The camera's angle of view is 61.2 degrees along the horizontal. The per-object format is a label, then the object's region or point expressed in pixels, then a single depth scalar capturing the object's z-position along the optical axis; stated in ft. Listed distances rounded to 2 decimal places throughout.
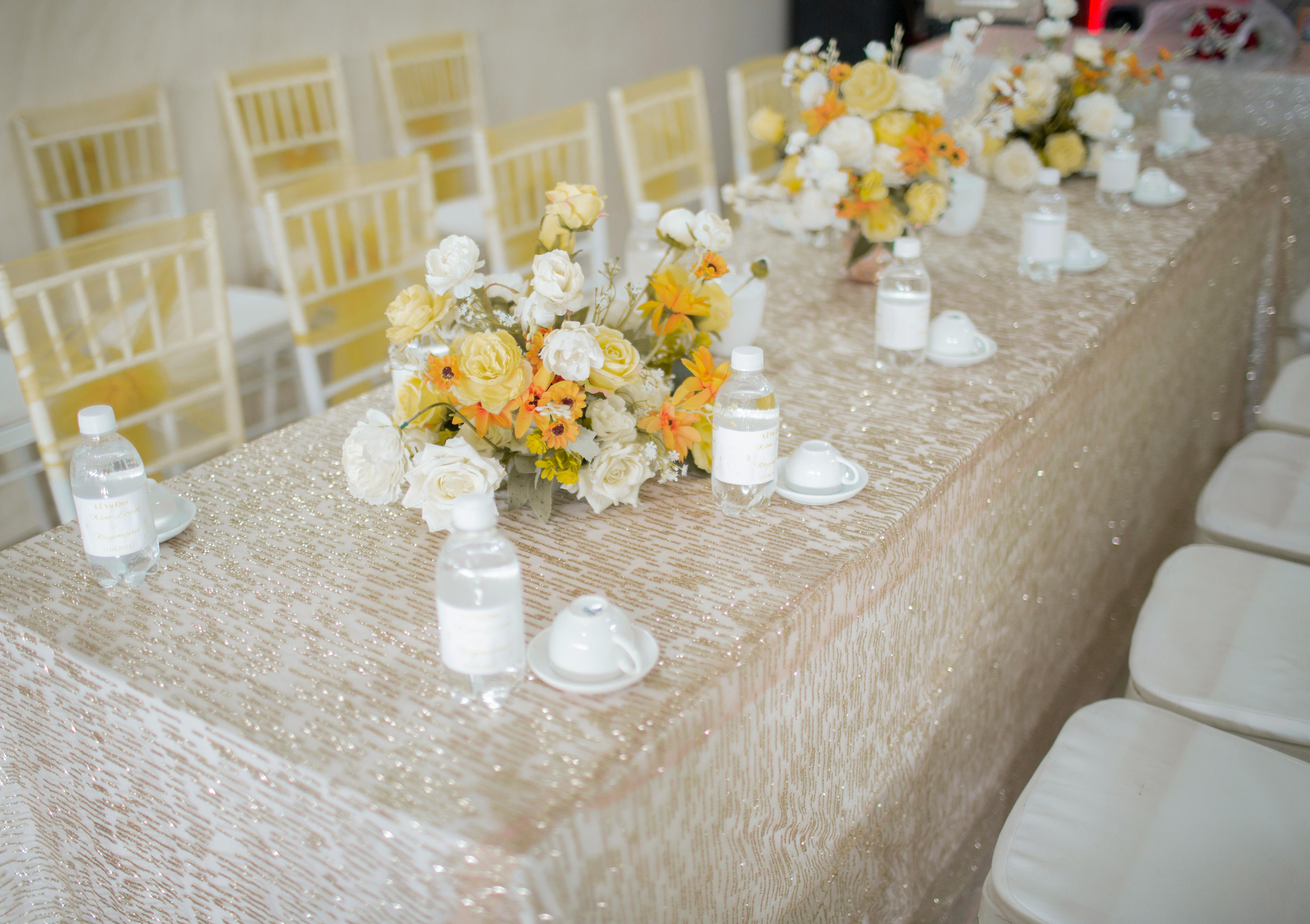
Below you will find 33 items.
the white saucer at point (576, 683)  2.97
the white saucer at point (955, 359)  5.02
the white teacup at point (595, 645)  3.00
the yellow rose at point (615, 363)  3.51
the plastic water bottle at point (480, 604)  2.82
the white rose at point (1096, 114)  7.71
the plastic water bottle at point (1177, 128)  8.72
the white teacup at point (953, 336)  5.05
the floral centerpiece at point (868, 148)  5.55
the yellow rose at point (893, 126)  5.57
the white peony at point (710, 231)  3.97
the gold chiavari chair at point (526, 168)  7.73
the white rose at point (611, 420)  3.61
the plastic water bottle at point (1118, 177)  7.44
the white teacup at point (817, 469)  3.92
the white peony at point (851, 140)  5.55
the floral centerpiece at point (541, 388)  3.40
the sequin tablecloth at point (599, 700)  2.80
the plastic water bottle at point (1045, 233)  6.08
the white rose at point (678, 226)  4.01
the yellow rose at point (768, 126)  5.98
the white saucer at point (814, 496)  3.87
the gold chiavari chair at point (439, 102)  11.00
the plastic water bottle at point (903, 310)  4.79
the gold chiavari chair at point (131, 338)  5.42
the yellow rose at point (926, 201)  5.56
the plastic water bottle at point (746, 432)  3.59
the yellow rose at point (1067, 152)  7.90
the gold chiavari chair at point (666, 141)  8.90
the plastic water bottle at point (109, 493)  3.41
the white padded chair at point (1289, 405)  6.41
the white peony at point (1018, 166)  7.88
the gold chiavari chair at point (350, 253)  6.71
